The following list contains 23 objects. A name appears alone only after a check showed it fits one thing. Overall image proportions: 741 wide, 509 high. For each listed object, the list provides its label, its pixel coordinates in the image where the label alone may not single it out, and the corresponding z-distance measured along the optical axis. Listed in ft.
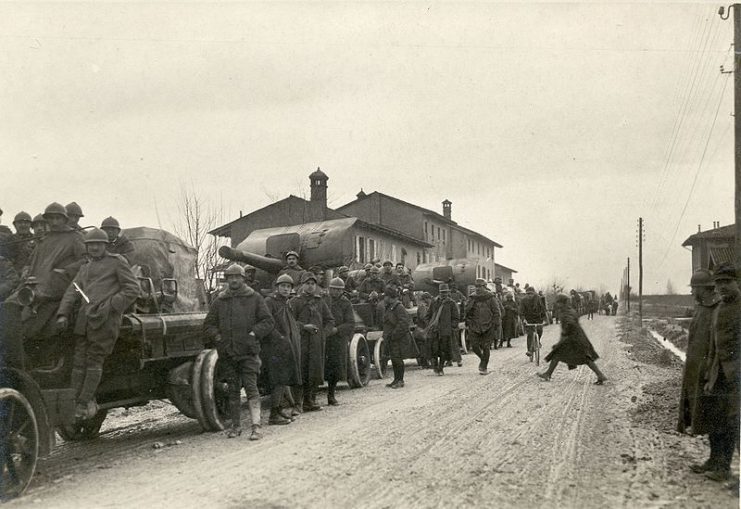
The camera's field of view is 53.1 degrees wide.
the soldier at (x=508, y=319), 85.10
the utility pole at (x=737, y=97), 36.50
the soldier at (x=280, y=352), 30.19
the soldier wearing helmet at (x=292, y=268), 40.16
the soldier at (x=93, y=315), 22.26
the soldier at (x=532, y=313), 58.18
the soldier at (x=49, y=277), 22.43
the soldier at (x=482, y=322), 49.47
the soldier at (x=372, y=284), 50.34
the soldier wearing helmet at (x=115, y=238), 27.40
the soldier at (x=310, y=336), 33.55
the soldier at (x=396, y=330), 42.65
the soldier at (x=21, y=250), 26.10
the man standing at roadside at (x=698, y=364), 20.20
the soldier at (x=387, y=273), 51.34
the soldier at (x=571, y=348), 43.16
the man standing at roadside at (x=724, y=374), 18.99
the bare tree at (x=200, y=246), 97.14
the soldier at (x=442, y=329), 49.88
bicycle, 57.19
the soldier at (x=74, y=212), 26.84
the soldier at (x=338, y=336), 36.50
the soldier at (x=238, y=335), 27.53
